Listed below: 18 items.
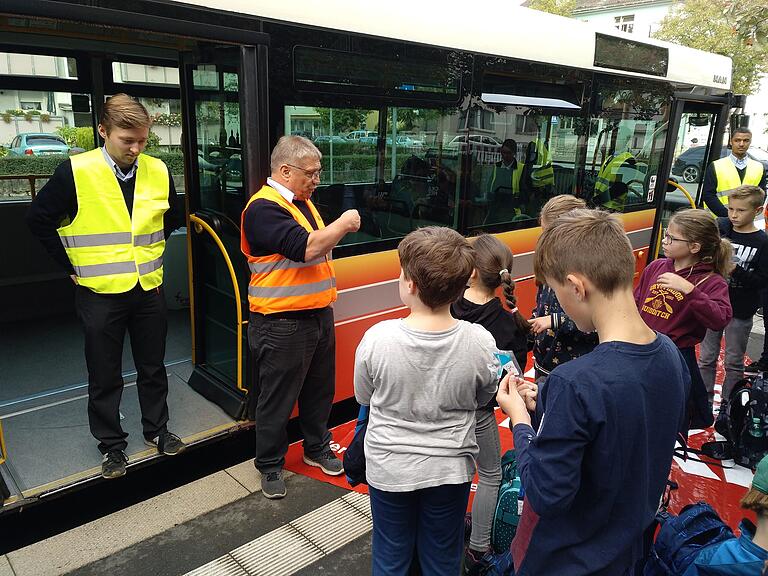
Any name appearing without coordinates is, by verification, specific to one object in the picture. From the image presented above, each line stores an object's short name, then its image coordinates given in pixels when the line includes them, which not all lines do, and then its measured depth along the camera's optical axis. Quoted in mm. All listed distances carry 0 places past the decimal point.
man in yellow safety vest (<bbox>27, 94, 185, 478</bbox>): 2828
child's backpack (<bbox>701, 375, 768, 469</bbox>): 3564
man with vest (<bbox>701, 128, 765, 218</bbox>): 5984
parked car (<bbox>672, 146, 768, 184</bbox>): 7141
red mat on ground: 3291
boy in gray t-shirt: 1860
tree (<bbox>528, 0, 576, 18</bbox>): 31438
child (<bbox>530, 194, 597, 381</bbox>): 2780
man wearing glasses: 2824
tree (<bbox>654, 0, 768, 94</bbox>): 23719
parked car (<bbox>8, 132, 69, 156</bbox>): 5746
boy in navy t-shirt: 1356
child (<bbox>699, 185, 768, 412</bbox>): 4016
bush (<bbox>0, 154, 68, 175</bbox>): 5738
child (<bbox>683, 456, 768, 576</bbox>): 1738
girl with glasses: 2988
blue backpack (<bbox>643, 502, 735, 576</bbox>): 2100
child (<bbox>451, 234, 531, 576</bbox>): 2504
